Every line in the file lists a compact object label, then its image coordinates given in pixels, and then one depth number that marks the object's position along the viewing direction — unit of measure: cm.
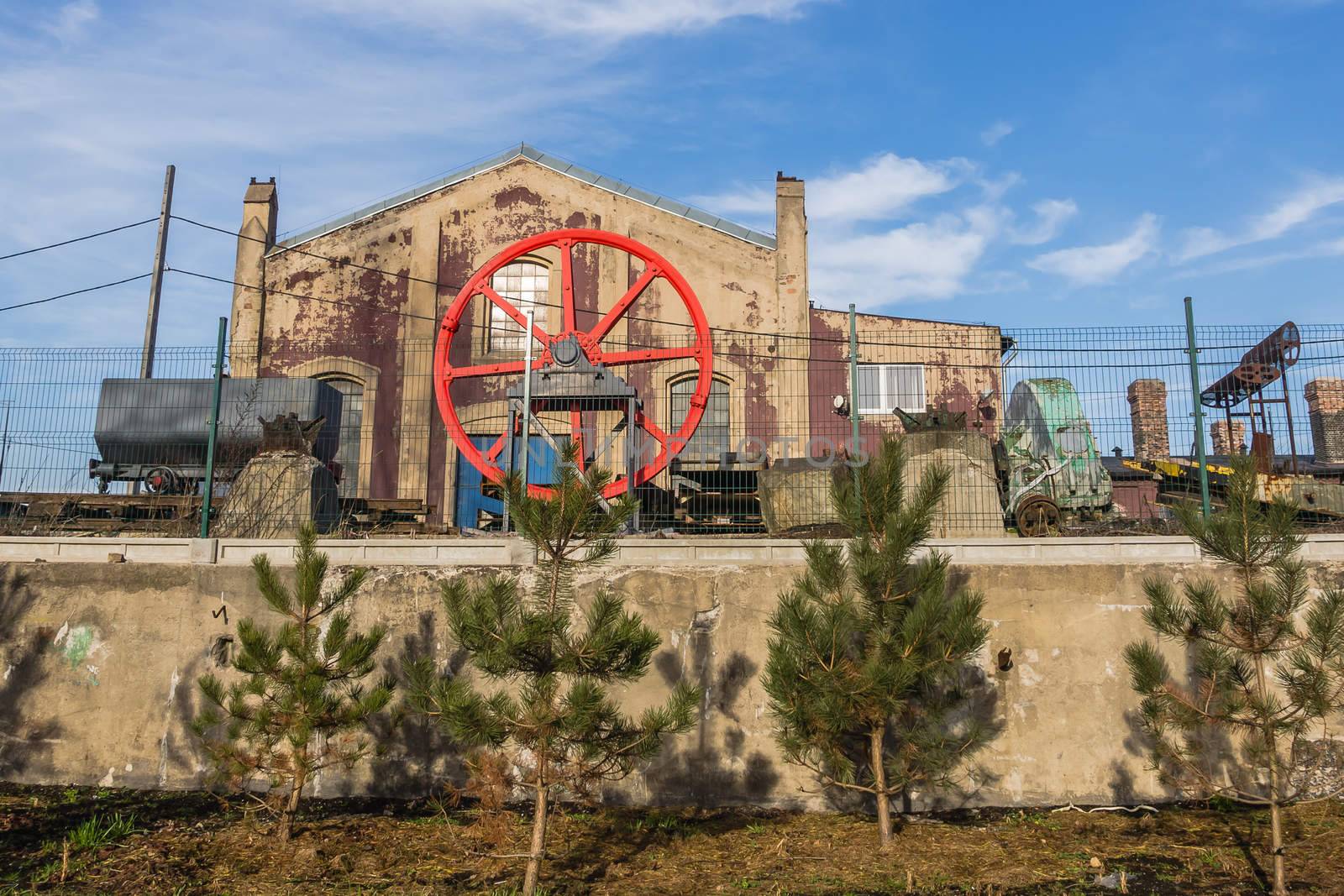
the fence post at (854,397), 771
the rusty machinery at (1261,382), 811
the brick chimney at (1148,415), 814
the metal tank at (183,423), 1016
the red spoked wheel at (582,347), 1077
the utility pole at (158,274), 1659
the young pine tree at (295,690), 575
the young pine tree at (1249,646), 504
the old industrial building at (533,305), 1491
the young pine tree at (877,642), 548
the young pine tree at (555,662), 491
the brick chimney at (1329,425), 1248
